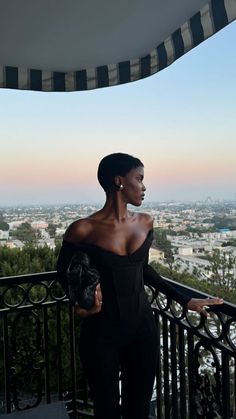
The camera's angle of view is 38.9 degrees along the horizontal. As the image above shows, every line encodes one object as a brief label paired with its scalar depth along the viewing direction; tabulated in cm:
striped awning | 163
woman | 138
